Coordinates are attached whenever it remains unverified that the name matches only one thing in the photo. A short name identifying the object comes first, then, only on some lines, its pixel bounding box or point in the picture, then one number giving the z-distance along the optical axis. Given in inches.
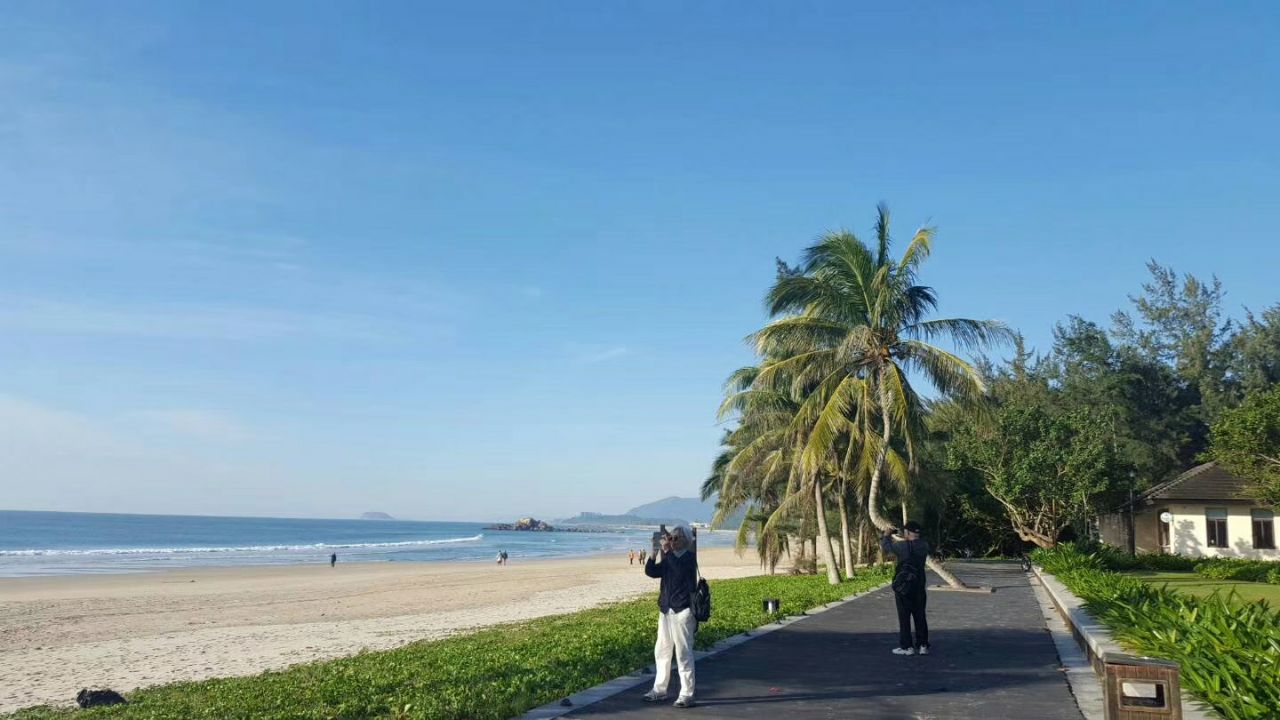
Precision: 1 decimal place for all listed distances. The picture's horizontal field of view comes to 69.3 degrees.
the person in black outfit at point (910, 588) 406.9
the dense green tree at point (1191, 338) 1854.1
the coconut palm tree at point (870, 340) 747.4
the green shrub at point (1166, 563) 1048.0
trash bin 241.1
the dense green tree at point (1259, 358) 1791.3
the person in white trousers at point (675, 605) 302.5
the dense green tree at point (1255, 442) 841.5
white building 1202.0
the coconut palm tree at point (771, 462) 929.5
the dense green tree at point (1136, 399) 1743.4
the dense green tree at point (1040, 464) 1146.0
